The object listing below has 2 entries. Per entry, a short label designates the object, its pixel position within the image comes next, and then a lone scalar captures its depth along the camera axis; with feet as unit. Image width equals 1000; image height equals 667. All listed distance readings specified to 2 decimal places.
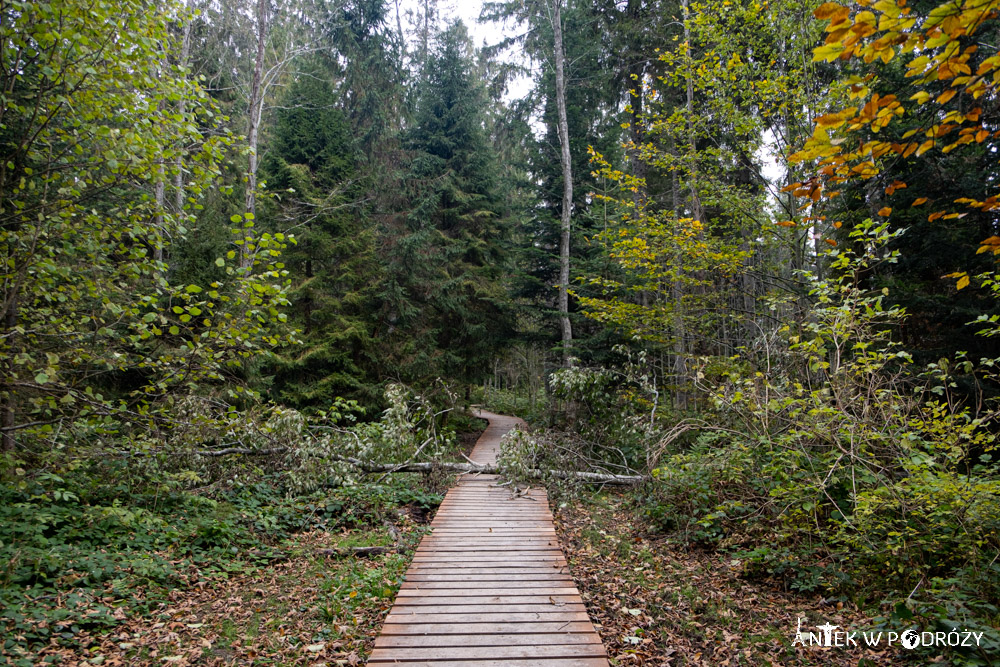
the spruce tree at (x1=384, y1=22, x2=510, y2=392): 45.57
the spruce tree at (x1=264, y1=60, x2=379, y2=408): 40.22
